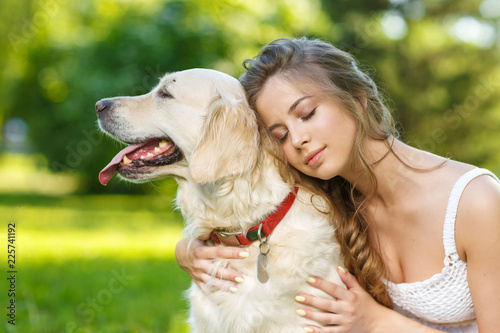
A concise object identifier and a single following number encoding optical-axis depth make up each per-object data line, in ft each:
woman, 7.23
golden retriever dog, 7.18
